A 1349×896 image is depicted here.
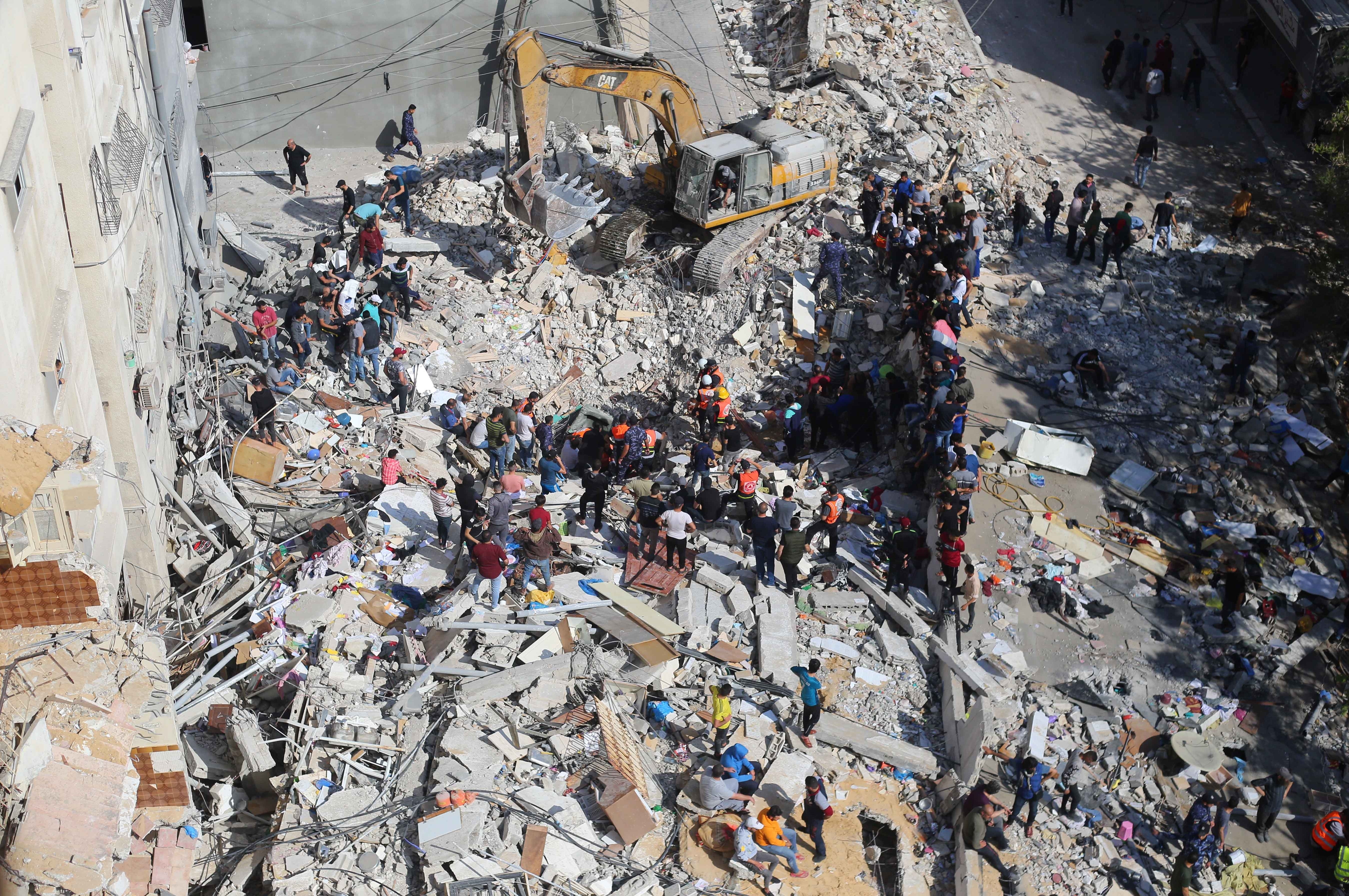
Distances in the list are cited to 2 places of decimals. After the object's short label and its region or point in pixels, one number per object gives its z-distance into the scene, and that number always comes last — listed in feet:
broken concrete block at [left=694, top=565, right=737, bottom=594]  56.75
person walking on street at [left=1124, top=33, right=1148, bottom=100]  92.38
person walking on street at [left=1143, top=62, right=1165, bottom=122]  89.40
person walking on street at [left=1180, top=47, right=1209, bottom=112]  89.92
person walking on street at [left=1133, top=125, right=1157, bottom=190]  83.71
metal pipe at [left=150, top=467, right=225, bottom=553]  58.70
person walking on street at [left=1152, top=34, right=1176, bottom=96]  91.20
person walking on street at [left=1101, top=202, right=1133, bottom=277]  73.51
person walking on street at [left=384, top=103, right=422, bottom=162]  90.84
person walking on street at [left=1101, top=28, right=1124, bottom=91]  92.27
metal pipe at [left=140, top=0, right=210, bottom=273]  69.15
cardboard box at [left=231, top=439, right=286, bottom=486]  62.49
